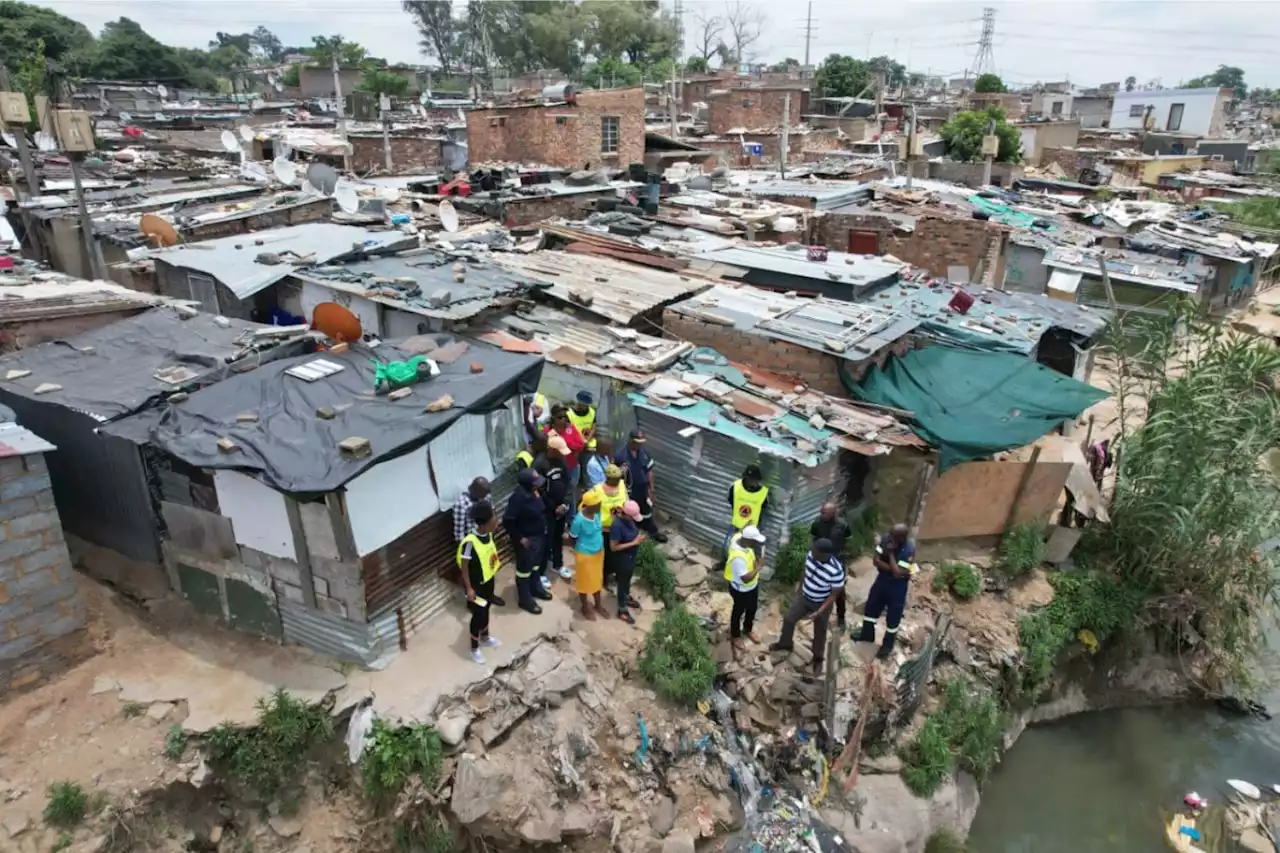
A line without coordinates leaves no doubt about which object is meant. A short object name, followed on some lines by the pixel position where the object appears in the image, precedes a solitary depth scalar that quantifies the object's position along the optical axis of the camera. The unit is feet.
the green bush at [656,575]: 27.78
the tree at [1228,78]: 360.48
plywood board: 32.32
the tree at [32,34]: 133.18
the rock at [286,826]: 19.65
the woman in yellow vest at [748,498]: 25.84
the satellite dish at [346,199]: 49.57
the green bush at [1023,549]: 32.22
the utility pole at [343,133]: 73.75
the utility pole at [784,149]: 79.20
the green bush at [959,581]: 31.01
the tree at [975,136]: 96.68
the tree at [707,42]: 221.25
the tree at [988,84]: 147.64
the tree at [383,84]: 139.33
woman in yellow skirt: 24.23
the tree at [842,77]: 143.84
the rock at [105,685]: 20.36
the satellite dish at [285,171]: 55.83
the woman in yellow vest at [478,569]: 21.77
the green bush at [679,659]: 23.68
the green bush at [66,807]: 17.42
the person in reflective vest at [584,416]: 28.58
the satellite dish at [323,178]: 52.13
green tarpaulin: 30.83
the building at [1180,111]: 160.56
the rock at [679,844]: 20.39
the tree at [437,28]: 237.04
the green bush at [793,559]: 28.84
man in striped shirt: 24.11
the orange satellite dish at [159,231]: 39.65
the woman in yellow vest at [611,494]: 24.45
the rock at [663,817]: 21.01
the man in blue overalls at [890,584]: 24.28
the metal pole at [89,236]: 35.14
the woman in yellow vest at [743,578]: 24.36
